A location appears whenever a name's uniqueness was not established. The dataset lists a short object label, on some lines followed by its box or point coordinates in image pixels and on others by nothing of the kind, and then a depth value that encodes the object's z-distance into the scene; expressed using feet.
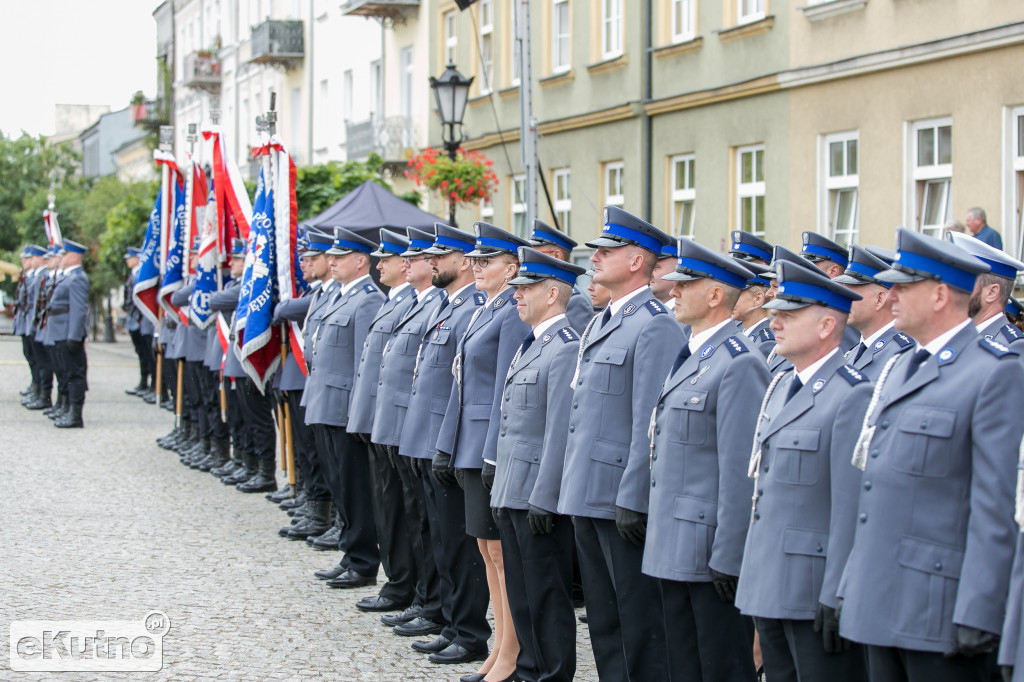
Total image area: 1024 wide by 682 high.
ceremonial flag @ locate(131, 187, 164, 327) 54.49
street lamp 55.36
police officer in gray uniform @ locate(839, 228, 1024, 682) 12.72
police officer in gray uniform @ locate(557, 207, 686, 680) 18.21
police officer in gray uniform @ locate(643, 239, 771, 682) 16.25
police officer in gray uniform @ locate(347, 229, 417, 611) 27.48
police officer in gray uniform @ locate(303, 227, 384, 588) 29.96
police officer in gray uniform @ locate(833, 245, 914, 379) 19.35
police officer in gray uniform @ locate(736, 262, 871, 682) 14.52
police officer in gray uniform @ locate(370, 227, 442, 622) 25.94
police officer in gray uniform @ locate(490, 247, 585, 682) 20.02
